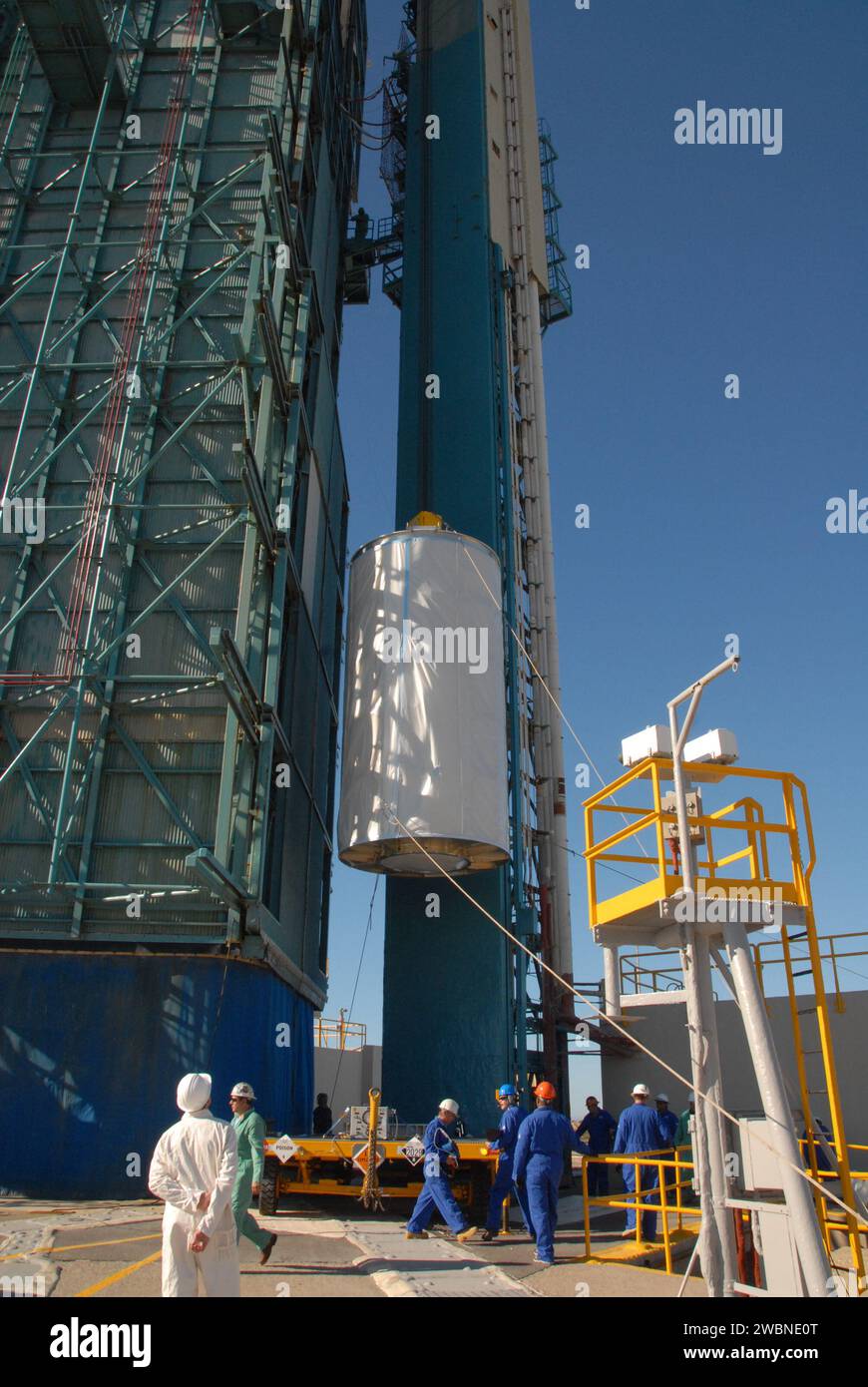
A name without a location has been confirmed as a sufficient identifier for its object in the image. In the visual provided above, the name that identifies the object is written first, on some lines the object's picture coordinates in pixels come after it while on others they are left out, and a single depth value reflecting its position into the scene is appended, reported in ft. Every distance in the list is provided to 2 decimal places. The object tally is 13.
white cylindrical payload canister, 50.57
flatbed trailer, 37.55
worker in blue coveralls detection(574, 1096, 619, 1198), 50.11
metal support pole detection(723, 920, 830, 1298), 22.77
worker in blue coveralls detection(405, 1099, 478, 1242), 32.37
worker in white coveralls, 18.02
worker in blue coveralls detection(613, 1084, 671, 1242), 38.99
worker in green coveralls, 25.11
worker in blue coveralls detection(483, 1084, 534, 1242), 34.22
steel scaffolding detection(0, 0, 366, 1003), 51.96
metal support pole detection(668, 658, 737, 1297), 24.79
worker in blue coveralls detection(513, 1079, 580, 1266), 30.14
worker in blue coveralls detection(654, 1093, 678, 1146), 43.42
